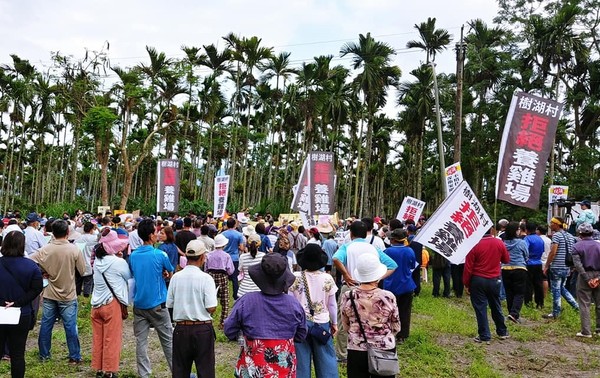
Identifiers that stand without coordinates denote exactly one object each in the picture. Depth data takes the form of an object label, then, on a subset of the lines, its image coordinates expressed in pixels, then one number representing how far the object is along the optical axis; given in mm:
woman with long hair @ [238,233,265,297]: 7231
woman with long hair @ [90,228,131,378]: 5422
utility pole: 14633
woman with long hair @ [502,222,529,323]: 8586
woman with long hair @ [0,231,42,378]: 4719
